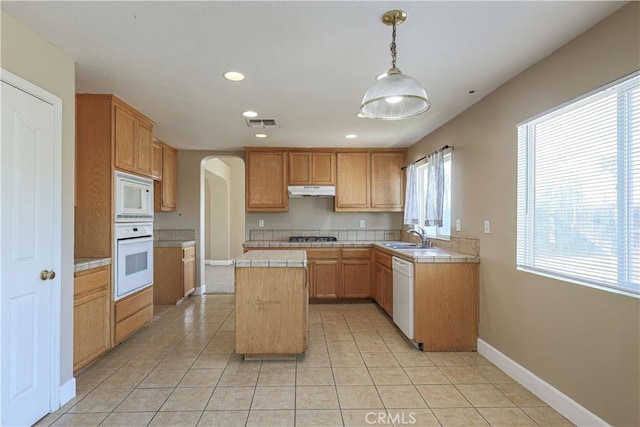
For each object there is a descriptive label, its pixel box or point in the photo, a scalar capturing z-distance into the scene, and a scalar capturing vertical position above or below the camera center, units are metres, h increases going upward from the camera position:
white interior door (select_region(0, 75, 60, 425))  1.83 -0.24
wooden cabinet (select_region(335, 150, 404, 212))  5.26 +0.51
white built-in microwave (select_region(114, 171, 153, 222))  3.07 +0.14
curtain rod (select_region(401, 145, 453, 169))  3.74 +0.75
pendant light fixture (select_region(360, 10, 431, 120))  1.68 +0.63
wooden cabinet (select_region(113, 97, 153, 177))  3.09 +0.73
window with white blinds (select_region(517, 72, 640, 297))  1.76 +0.15
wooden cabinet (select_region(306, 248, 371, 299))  4.95 -0.87
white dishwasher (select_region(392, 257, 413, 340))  3.22 -0.83
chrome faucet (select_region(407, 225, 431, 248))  4.27 -0.28
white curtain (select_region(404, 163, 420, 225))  4.72 +0.21
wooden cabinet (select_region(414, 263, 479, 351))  3.16 -0.88
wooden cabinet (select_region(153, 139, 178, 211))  4.91 +0.47
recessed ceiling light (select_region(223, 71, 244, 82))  2.55 +1.06
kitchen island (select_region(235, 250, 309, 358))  2.88 -0.80
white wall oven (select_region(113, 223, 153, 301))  3.07 -0.45
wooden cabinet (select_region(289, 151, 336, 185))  5.19 +0.70
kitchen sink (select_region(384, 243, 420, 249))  4.34 -0.43
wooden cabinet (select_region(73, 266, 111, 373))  2.55 -0.84
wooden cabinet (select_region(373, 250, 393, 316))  4.09 -0.88
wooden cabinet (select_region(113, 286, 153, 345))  3.07 -1.01
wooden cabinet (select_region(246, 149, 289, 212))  5.16 +0.52
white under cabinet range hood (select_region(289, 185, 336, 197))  5.07 +0.34
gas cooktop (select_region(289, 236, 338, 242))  5.35 -0.41
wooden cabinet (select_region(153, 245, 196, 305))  4.88 -0.91
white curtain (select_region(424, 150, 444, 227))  3.79 +0.28
